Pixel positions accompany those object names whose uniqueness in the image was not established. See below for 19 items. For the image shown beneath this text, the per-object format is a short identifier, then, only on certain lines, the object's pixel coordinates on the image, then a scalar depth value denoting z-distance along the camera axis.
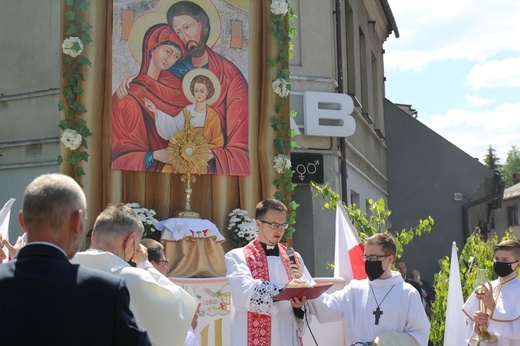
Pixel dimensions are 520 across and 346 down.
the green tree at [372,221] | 9.74
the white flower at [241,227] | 11.59
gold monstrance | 11.62
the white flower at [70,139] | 11.02
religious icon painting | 11.56
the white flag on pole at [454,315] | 8.09
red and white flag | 7.91
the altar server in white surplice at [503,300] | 7.53
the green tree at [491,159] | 68.50
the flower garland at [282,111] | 12.11
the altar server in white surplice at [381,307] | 6.70
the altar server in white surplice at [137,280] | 4.23
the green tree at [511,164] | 76.19
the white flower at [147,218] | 11.09
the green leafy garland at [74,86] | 11.09
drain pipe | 16.56
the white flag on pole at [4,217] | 7.26
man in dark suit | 2.91
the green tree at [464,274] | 9.80
